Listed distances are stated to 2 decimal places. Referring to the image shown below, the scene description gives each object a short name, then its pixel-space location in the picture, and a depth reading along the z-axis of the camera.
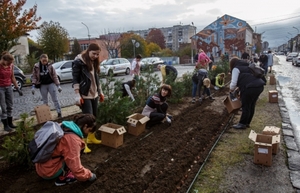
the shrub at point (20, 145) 3.31
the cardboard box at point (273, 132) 4.07
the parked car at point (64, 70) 16.37
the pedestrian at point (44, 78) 5.86
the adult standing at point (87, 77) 3.99
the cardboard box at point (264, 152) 3.62
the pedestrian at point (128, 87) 6.78
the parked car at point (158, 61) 26.02
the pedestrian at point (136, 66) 8.45
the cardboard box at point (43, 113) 5.72
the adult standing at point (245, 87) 4.95
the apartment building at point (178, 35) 88.25
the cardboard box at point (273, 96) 8.08
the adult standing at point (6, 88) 5.04
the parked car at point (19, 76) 13.06
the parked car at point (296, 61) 27.67
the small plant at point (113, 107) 4.89
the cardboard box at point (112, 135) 4.23
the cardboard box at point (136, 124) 4.92
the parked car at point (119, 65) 19.85
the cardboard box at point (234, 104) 5.61
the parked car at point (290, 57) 40.77
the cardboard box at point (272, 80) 12.53
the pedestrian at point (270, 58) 17.69
